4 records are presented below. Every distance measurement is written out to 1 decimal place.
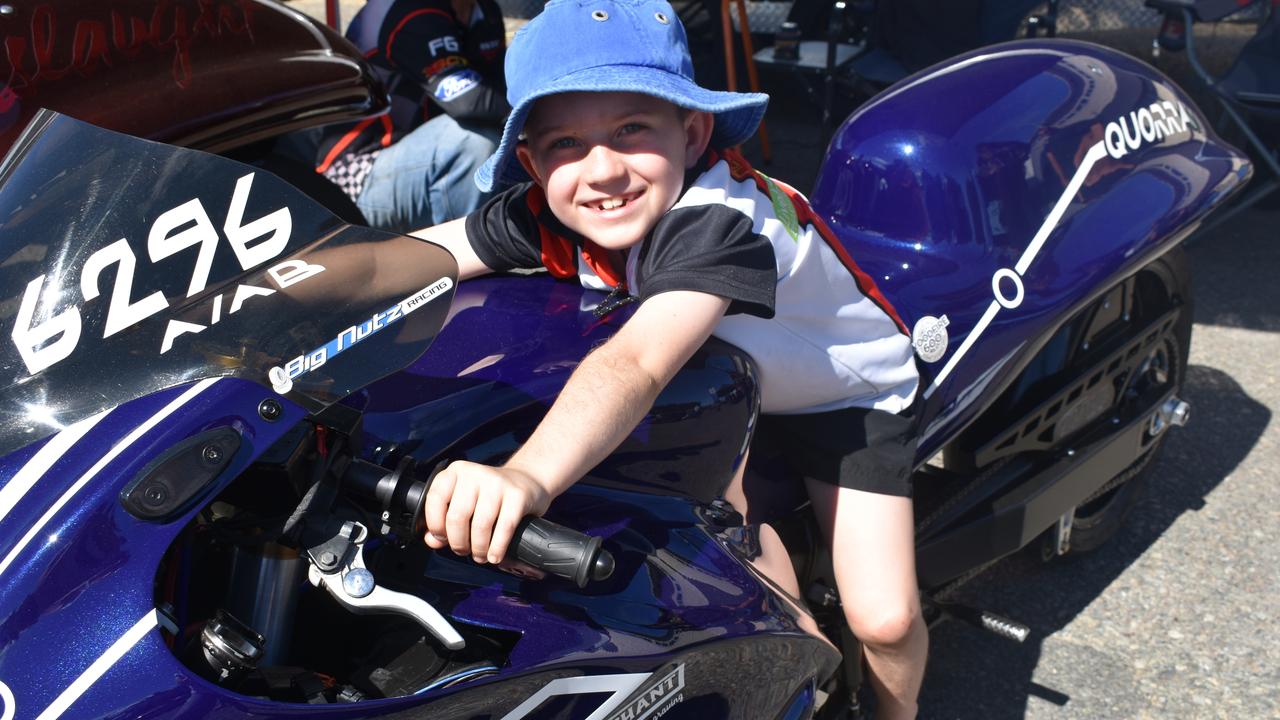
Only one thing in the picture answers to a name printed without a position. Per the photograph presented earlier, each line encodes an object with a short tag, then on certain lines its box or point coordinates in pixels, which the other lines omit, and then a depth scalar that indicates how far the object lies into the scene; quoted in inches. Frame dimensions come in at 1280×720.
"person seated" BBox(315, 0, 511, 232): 164.4
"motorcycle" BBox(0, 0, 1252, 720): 44.3
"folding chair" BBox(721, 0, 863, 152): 225.0
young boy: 57.2
